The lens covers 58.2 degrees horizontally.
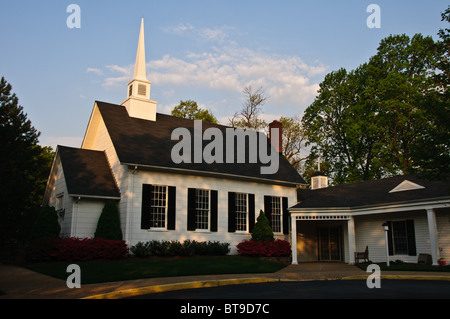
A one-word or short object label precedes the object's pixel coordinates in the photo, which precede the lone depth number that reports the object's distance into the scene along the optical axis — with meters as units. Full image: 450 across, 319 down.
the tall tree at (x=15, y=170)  23.89
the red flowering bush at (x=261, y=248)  21.39
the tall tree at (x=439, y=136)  16.66
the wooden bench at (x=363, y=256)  20.62
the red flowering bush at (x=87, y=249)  16.78
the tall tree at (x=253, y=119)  39.47
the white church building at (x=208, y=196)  19.31
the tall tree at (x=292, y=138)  45.06
